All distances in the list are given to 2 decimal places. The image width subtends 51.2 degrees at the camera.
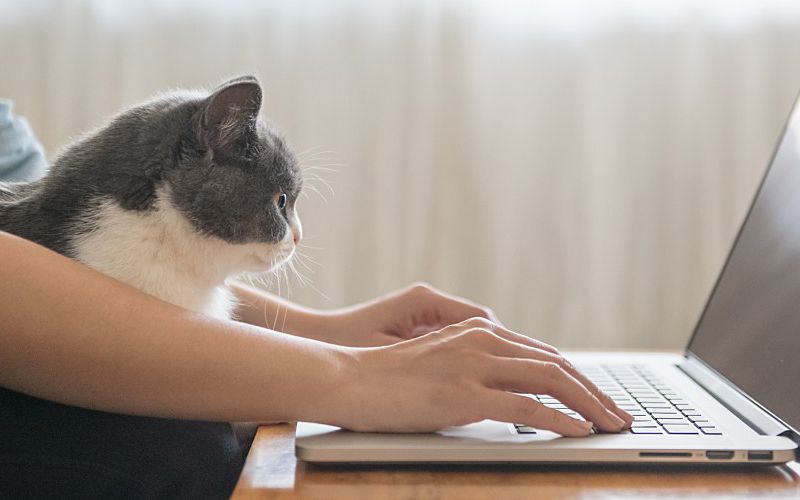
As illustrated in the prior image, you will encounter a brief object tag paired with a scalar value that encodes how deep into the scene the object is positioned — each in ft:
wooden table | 1.81
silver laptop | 1.95
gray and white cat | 2.63
